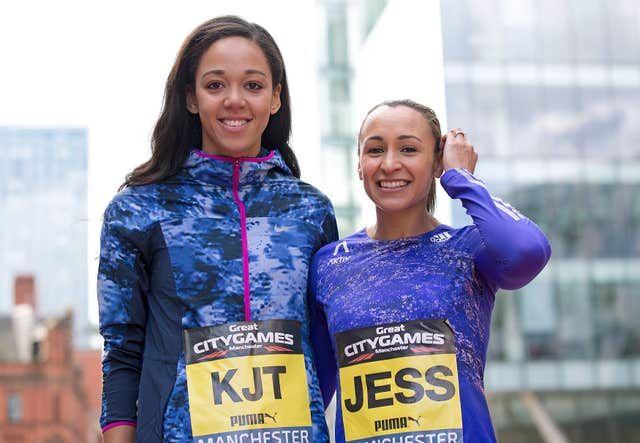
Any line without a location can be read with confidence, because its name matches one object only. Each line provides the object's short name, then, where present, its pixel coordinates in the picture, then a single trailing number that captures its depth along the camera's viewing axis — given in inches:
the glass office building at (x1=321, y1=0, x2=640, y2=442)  566.3
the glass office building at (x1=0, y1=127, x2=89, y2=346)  2336.0
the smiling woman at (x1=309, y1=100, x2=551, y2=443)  72.6
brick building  1525.6
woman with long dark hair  72.2
